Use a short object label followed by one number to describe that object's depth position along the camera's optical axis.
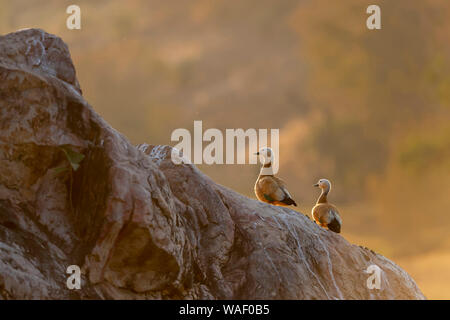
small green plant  19.08
